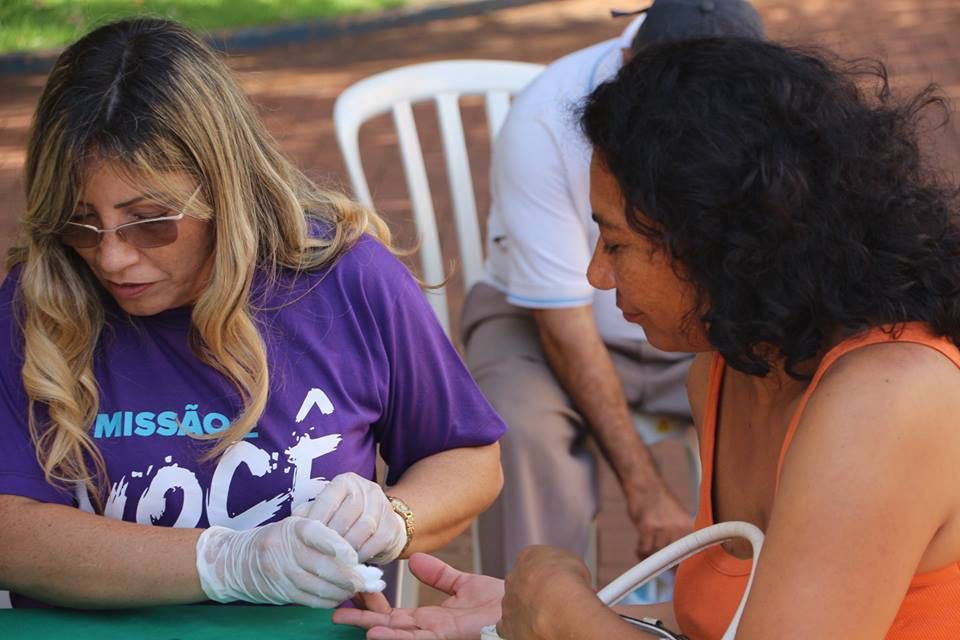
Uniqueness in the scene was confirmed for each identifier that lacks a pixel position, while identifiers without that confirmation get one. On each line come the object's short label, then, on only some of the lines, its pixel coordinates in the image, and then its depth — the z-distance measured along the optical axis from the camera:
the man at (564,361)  2.67
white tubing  1.81
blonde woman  2.01
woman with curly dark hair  1.70
